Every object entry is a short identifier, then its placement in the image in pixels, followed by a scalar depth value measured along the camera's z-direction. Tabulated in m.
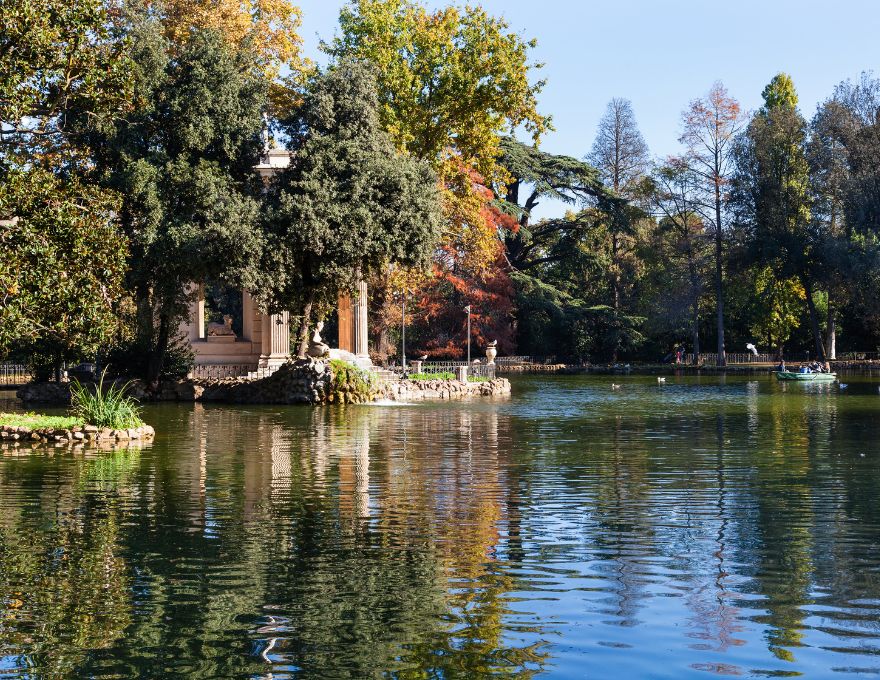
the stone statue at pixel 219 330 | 48.59
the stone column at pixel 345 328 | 45.81
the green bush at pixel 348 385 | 35.47
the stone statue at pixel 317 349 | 37.91
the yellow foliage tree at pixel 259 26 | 42.81
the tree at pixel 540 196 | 67.06
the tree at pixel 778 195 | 64.38
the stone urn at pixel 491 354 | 52.59
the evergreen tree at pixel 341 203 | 34.91
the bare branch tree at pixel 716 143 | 68.81
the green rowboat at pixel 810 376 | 50.97
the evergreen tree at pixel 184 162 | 34.22
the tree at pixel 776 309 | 73.06
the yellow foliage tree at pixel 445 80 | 41.44
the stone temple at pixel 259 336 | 42.88
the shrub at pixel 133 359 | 39.22
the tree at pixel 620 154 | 79.19
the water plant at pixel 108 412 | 21.73
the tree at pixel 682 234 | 70.25
